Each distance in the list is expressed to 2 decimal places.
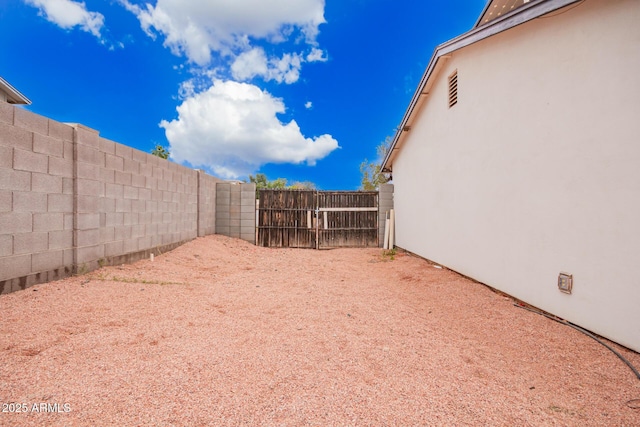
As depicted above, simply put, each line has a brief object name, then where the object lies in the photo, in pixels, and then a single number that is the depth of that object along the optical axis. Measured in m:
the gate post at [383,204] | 9.87
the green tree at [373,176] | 20.20
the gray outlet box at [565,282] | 3.07
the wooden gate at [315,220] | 9.92
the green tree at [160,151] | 19.94
